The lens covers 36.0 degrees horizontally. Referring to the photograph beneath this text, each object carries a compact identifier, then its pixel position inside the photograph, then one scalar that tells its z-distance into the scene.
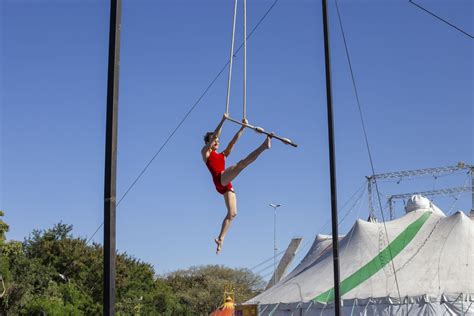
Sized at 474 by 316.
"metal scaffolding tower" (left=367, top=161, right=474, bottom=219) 34.53
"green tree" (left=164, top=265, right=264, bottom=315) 47.75
